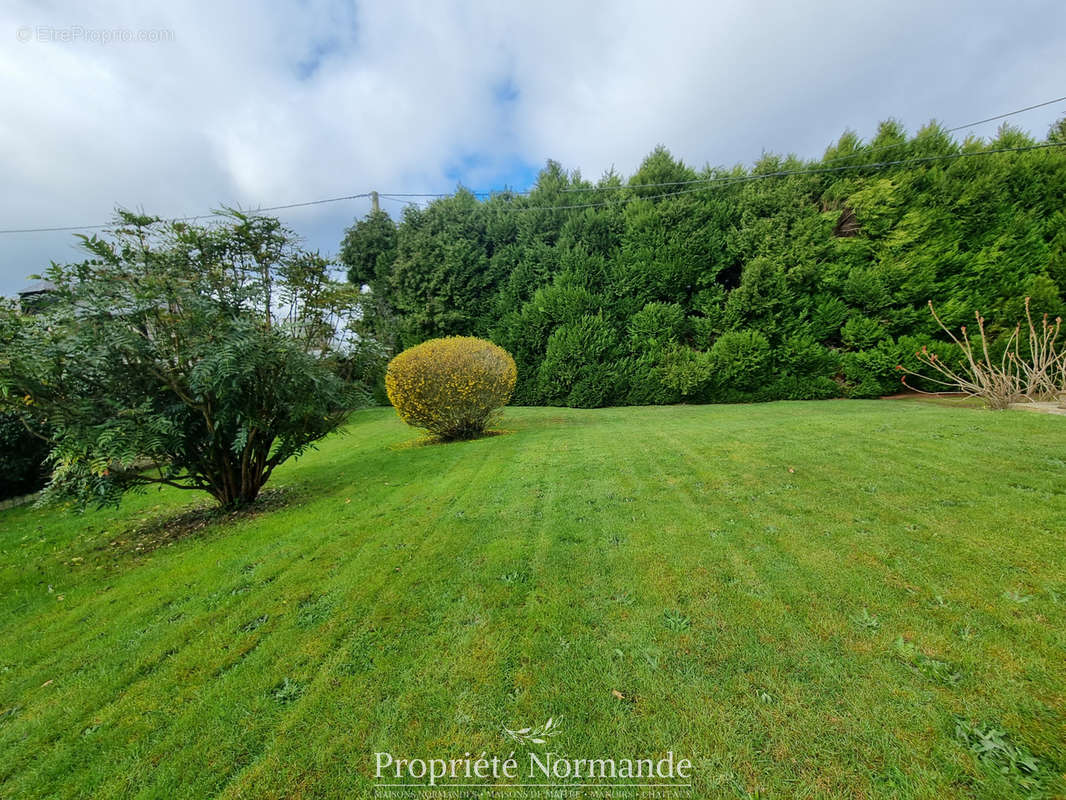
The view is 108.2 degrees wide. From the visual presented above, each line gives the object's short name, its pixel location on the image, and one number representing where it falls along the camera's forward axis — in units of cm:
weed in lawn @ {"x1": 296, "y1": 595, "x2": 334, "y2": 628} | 227
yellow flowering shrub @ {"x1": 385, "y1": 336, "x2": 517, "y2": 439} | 721
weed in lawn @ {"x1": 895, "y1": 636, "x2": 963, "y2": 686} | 159
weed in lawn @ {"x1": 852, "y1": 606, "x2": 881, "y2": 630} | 191
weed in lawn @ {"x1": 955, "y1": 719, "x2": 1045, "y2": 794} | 122
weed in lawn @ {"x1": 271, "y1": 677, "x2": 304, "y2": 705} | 173
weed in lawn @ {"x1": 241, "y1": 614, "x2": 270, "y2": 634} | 225
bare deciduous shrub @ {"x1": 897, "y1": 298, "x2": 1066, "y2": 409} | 713
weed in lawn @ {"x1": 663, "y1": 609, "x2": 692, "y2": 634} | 201
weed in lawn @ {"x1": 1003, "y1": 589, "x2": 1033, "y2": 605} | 199
